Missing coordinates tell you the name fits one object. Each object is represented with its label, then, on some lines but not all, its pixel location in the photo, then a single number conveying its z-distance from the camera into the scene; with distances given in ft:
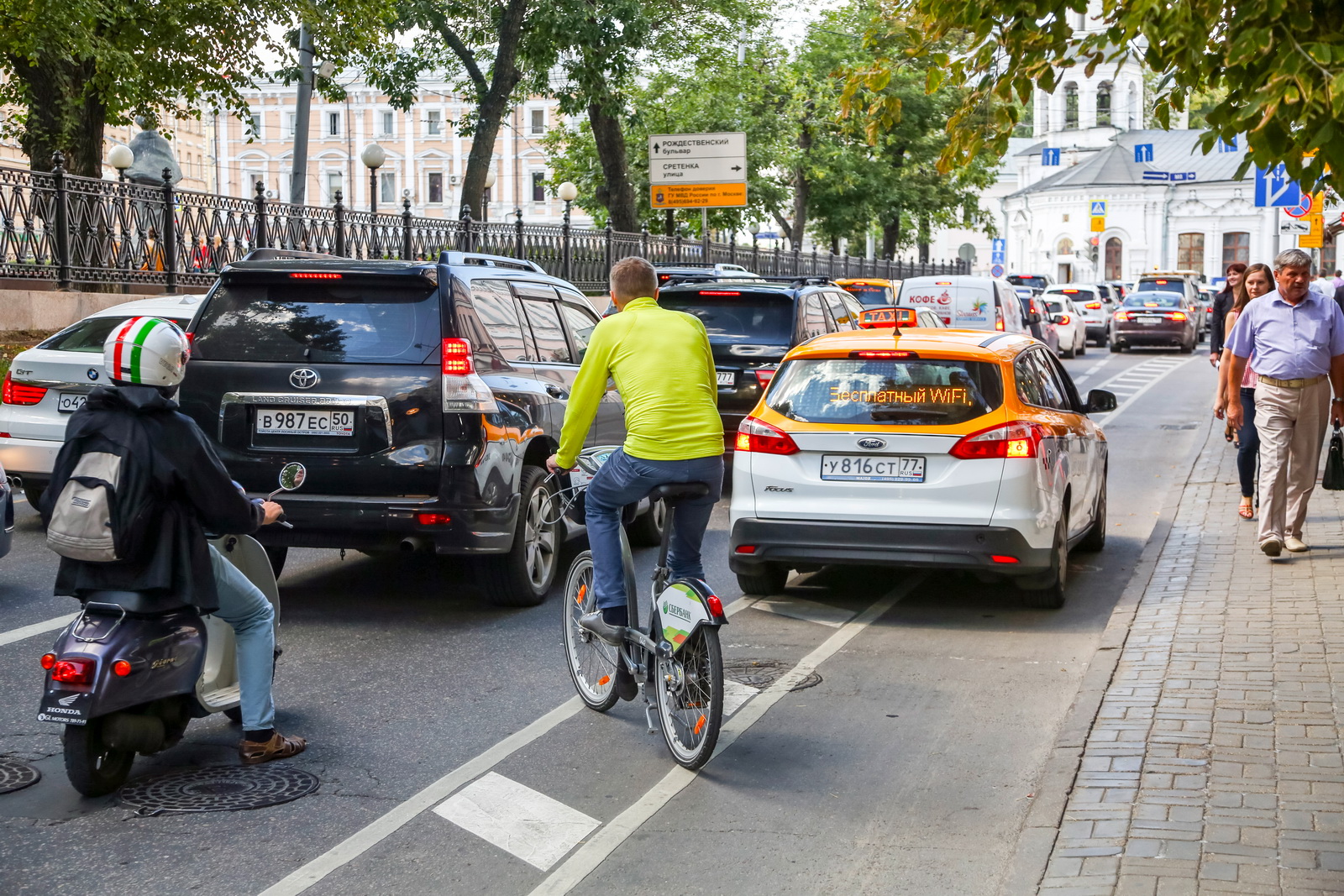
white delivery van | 80.18
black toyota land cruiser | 24.73
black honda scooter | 15.93
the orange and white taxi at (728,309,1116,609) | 25.81
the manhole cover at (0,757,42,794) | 16.98
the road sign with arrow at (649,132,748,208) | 116.57
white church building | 319.88
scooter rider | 15.80
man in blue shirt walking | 30.96
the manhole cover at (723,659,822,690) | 22.44
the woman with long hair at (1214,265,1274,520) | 35.55
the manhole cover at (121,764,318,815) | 16.57
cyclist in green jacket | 18.54
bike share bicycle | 17.53
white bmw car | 33.32
